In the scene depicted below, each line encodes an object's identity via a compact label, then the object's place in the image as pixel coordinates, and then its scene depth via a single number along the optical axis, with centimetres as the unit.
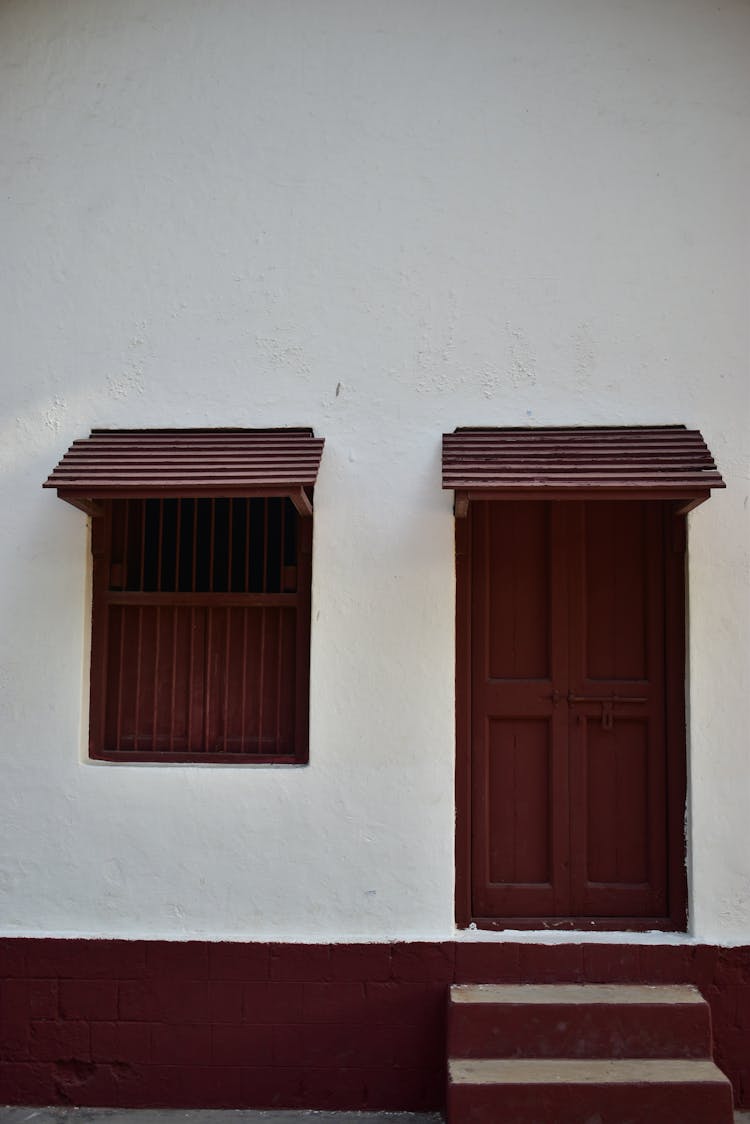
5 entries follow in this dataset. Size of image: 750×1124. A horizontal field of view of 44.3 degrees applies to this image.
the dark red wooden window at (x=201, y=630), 427
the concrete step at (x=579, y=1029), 377
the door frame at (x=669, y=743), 409
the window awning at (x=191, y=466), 392
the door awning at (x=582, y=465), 381
